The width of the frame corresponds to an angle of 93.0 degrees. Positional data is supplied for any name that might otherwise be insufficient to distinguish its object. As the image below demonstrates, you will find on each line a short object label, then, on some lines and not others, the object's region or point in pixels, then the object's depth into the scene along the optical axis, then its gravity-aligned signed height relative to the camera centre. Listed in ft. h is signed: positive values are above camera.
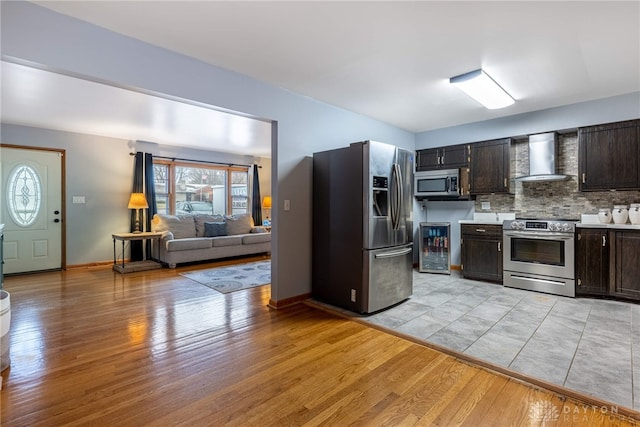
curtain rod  22.03 +4.14
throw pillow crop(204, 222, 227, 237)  21.61 -1.11
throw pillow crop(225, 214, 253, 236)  22.77 -0.79
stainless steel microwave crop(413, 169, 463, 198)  16.67 +1.67
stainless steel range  12.71 -1.90
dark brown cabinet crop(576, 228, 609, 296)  12.17 -2.02
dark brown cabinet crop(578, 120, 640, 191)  12.13 +2.33
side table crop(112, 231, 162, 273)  17.71 -3.09
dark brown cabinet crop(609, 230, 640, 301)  11.60 -2.02
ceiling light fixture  10.31 +4.56
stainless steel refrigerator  10.62 -0.49
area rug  14.76 -3.42
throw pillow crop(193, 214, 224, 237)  21.80 -0.42
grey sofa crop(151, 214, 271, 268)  19.13 -1.66
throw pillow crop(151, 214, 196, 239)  20.35 -0.78
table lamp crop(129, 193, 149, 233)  19.51 +0.78
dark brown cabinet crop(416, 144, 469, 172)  16.58 +3.17
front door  16.48 +0.34
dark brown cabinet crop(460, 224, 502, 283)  14.65 -1.93
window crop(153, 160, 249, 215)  22.75 +2.09
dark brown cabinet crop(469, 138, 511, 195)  15.15 +2.37
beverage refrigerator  16.93 -1.96
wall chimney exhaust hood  13.89 +2.54
